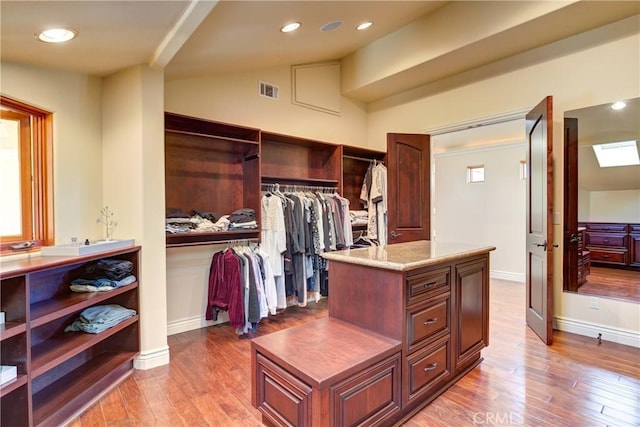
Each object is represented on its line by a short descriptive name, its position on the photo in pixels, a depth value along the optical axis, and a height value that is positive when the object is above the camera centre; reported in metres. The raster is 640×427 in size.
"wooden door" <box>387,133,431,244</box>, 4.34 +0.28
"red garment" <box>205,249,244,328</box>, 3.12 -0.78
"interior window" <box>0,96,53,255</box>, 2.18 +0.25
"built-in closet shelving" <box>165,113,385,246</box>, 3.23 +0.50
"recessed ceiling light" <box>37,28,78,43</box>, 1.85 +1.03
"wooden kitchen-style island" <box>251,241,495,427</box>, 1.53 -0.74
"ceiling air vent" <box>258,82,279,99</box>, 3.93 +1.47
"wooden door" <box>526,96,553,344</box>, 3.01 -0.15
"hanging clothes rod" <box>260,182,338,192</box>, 3.88 +0.27
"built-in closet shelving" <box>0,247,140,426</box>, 1.69 -0.84
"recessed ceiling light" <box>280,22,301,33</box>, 2.84 +1.63
